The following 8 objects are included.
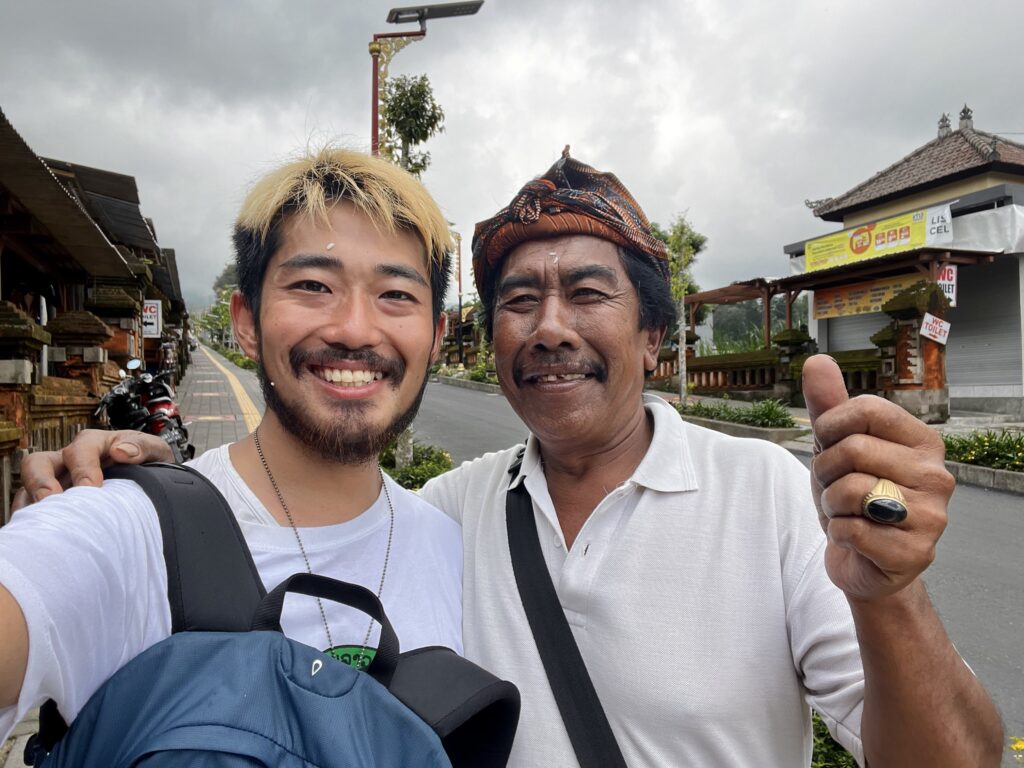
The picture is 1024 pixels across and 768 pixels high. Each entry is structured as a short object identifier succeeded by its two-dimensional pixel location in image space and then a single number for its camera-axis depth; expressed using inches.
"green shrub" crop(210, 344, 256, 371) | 1872.7
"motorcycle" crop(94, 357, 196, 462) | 301.1
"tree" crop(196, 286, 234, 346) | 2862.5
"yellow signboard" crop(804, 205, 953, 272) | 667.4
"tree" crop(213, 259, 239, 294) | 3572.8
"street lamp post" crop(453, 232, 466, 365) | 1491.1
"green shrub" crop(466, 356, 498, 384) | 1086.4
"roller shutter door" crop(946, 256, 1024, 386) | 660.7
